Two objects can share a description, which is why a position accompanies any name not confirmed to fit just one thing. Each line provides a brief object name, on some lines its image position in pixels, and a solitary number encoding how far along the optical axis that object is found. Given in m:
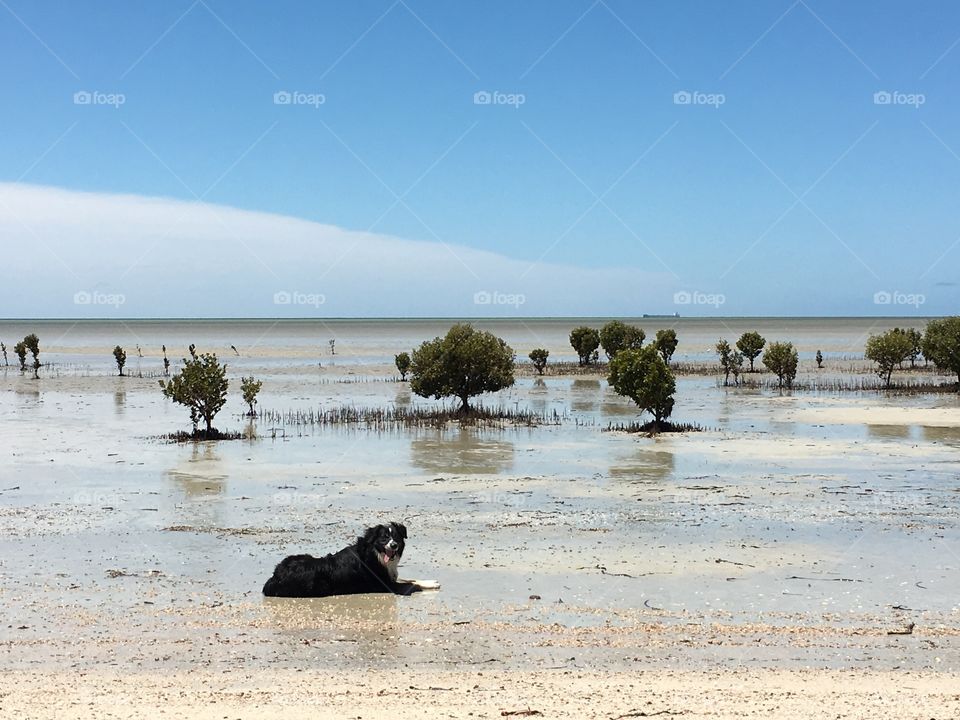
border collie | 9.81
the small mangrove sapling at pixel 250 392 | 29.41
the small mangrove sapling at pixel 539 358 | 50.04
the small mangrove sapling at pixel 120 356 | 48.25
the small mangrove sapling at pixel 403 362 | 43.67
